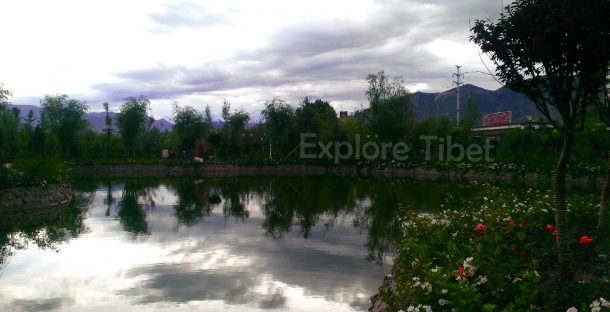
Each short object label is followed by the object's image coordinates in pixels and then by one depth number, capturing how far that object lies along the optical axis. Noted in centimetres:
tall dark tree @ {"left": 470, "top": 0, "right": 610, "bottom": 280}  616
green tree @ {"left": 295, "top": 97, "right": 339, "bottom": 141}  5580
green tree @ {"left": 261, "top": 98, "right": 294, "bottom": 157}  5903
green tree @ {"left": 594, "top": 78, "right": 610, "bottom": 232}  722
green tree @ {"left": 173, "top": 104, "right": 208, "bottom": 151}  6906
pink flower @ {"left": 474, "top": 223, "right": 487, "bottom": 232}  736
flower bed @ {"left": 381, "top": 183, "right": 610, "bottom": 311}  498
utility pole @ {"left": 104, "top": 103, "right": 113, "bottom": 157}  6320
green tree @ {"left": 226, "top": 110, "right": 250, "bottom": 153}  6425
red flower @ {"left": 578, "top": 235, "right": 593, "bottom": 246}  634
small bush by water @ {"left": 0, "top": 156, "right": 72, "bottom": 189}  1980
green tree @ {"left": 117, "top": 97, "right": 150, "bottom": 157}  6412
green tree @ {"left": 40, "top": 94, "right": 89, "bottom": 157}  5961
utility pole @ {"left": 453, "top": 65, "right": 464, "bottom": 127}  8462
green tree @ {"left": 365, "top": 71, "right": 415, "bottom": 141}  5381
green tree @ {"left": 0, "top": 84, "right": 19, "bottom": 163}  4988
